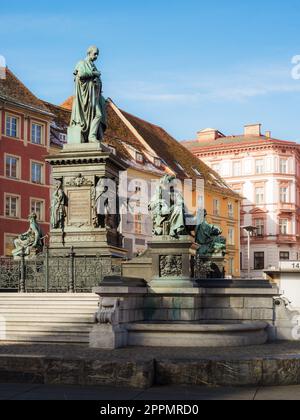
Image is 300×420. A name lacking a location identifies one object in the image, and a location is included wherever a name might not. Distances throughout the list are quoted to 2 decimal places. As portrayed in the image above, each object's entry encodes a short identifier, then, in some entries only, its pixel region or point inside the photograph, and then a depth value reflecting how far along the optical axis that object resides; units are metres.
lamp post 44.94
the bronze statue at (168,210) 17.56
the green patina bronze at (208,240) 24.16
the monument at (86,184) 19.31
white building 79.25
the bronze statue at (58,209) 19.56
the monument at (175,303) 13.47
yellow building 55.62
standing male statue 20.41
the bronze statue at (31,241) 21.23
